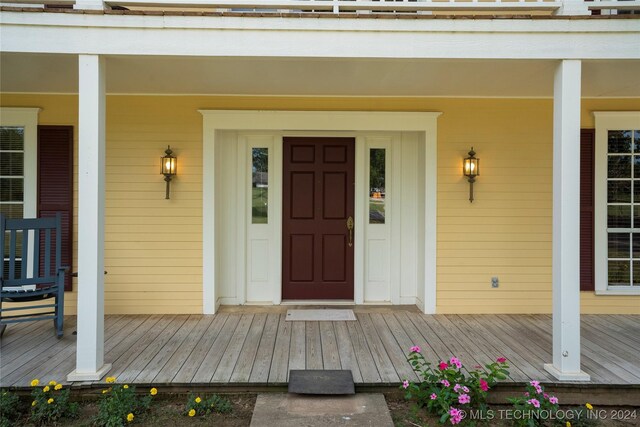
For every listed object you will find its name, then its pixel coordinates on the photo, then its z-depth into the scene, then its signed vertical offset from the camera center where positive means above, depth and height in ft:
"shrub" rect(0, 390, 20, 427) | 8.25 -4.07
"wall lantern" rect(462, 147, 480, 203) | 14.40 +1.58
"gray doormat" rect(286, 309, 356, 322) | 13.83 -3.56
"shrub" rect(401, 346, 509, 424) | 8.39 -3.73
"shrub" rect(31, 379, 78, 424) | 8.38 -4.02
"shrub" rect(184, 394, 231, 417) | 8.70 -4.15
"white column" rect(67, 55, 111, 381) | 9.38 -0.22
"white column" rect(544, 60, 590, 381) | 9.52 -0.44
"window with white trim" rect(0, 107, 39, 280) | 13.99 +1.62
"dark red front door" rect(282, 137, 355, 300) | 15.58 -0.18
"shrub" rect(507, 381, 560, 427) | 8.16 -3.94
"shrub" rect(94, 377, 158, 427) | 8.18 -4.03
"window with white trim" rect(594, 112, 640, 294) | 14.42 +0.37
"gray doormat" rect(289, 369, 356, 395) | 9.04 -3.85
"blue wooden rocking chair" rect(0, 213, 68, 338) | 11.53 -1.78
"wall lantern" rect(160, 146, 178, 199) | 14.16 +1.58
